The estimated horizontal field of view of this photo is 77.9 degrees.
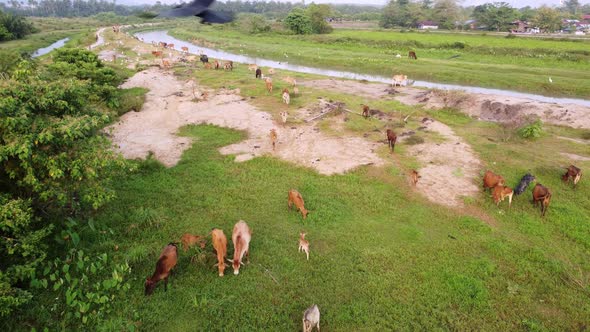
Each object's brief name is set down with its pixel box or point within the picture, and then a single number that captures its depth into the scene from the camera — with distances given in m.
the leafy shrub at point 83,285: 6.74
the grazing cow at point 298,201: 10.28
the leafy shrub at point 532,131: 16.09
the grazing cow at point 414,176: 11.90
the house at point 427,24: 79.84
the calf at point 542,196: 10.33
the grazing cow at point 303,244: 8.54
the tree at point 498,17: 66.75
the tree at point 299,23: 62.09
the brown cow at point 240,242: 8.10
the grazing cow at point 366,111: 18.44
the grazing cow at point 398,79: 26.08
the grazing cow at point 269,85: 22.58
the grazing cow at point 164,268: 7.41
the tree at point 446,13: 76.12
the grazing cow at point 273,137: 14.85
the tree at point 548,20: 63.59
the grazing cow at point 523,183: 11.27
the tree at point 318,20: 63.94
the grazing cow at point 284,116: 17.75
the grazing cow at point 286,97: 20.33
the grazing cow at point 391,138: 14.48
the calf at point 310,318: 6.39
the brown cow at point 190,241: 8.50
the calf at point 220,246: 8.03
